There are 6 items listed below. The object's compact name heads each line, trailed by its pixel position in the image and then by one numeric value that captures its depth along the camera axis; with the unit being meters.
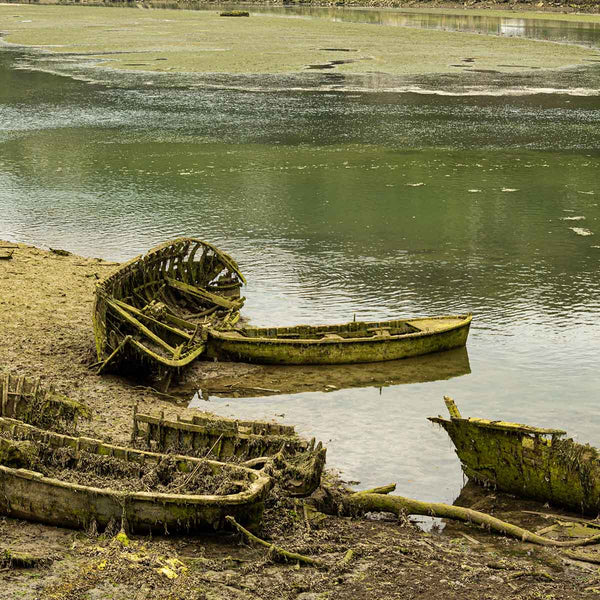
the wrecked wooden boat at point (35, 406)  14.73
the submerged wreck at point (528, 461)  13.68
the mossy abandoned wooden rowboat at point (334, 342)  20.20
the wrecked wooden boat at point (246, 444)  13.41
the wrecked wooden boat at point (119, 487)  12.05
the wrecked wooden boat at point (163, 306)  19.08
